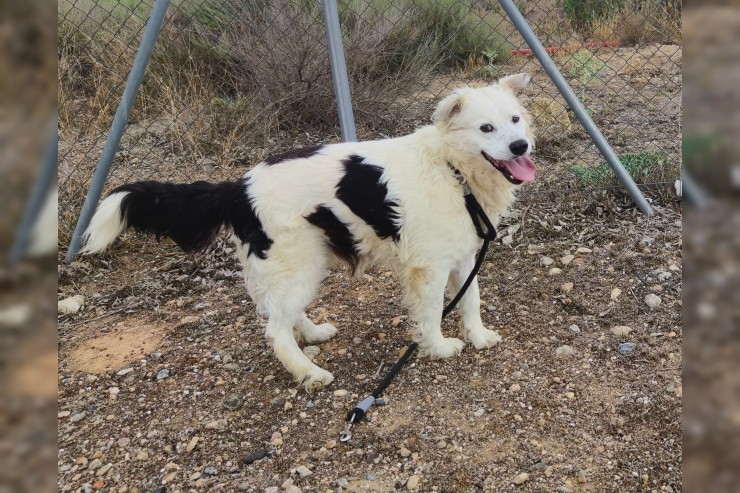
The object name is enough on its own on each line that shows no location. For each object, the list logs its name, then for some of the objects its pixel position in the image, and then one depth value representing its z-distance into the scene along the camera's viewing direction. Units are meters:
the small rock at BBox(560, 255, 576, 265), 3.88
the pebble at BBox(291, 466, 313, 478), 2.43
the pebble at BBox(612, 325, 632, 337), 3.13
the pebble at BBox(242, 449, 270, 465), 2.52
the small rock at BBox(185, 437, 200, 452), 2.60
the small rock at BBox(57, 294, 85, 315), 3.70
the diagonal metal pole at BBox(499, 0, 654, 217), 3.75
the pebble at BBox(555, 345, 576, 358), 3.02
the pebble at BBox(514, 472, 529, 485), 2.30
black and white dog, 2.80
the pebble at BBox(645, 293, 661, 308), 3.34
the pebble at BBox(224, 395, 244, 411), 2.87
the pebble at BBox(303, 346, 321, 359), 3.26
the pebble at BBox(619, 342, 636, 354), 2.99
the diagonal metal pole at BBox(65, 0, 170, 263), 3.51
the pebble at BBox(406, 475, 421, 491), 2.33
